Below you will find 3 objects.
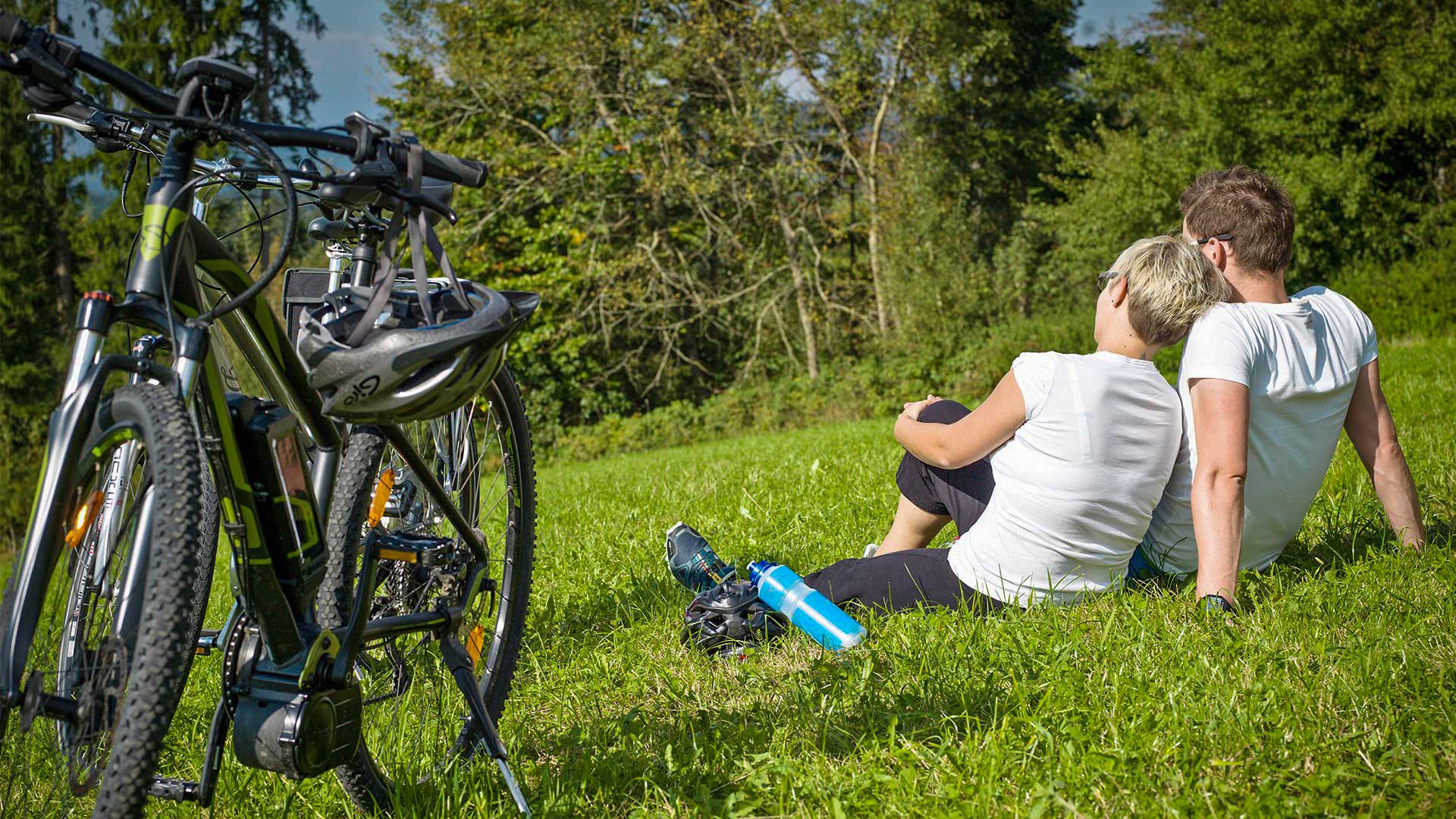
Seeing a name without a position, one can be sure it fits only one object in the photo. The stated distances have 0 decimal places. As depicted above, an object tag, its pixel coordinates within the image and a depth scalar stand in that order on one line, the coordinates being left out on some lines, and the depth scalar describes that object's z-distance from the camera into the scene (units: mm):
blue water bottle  2869
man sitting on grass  2729
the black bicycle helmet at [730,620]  3025
